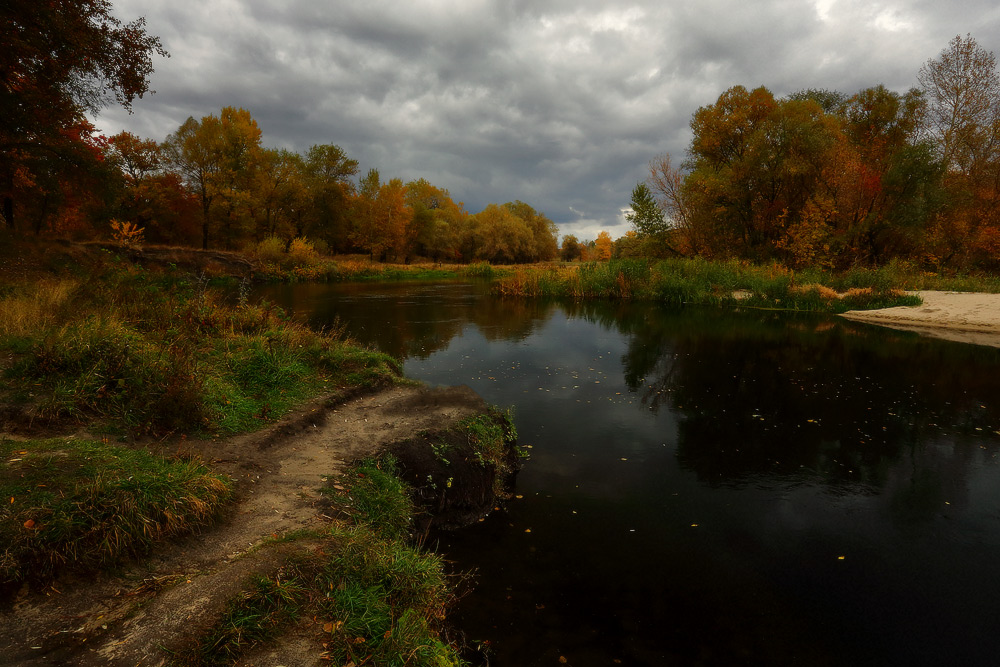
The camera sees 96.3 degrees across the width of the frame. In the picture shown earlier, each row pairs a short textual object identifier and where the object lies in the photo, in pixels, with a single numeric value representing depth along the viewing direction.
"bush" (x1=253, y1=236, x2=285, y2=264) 38.53
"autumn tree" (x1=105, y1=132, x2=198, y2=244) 34.91
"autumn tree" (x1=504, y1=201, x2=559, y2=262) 73.81
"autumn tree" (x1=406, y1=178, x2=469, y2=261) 60.56
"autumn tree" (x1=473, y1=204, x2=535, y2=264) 62.75
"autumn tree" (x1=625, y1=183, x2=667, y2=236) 33.09
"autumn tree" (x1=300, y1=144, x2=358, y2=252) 47.50
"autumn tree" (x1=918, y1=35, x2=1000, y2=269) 26.36
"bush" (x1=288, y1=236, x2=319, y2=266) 39.84
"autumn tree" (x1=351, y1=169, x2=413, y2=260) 52.91
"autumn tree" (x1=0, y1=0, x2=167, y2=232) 10.90
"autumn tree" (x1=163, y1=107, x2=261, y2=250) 36.88
